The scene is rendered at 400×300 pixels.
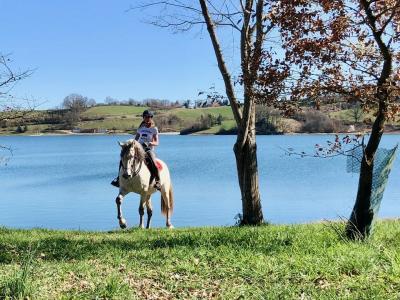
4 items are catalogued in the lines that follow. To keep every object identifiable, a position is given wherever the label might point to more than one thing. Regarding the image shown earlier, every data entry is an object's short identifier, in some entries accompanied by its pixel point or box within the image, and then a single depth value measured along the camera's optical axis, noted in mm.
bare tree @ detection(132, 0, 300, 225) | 13859
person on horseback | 16281
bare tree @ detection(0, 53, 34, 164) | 12828
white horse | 15062
